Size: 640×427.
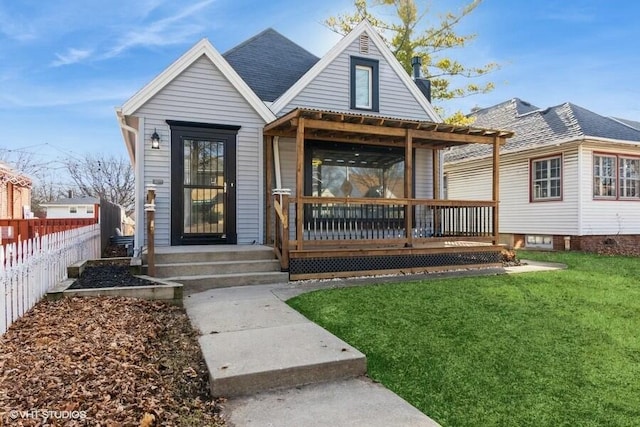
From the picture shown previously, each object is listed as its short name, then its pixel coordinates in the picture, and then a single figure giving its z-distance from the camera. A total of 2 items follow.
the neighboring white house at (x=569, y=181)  12.13
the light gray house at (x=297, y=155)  7.67
